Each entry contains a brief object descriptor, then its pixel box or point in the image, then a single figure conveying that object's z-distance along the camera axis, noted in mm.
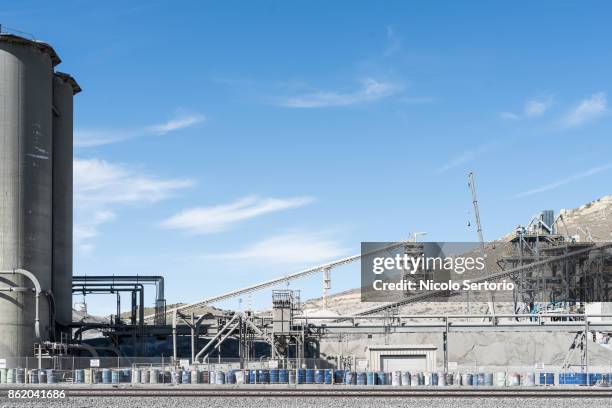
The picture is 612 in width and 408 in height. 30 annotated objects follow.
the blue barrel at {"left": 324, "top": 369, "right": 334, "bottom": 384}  54938
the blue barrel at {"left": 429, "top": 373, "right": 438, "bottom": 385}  54406
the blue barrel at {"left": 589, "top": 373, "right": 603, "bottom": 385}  54000
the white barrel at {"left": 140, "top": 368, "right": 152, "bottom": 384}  56750
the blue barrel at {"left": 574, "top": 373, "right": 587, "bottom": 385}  53906
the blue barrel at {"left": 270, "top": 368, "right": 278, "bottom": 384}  55750
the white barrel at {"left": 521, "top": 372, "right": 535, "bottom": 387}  53281
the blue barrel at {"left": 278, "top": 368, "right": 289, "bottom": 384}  55844
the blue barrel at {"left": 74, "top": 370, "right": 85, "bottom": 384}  56625
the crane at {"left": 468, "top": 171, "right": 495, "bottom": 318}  146800
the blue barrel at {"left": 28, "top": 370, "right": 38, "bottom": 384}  57528
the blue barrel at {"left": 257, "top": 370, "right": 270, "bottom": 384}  56062
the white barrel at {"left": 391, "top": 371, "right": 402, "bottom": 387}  54125
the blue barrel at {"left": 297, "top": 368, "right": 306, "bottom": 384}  56088
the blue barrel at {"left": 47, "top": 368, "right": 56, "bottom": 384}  56191
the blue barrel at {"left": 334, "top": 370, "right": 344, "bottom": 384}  55219
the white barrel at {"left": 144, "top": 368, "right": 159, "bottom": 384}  56594
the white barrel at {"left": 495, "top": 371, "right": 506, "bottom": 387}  53906
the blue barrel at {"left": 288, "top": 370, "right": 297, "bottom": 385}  55531
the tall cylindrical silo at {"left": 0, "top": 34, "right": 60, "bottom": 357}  72562
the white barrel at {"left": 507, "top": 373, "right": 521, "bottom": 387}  53375
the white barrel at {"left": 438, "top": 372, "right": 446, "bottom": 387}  54188
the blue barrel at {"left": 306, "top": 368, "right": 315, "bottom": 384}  55750
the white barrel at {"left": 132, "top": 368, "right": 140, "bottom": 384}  56656
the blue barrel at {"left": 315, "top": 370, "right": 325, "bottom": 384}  55097
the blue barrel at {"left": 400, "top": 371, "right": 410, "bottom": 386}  54250
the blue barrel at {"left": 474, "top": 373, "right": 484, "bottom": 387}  54250
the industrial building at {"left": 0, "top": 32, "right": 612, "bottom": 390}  72188
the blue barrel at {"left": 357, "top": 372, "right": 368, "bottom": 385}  54469
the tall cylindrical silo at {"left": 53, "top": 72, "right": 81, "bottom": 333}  85688
